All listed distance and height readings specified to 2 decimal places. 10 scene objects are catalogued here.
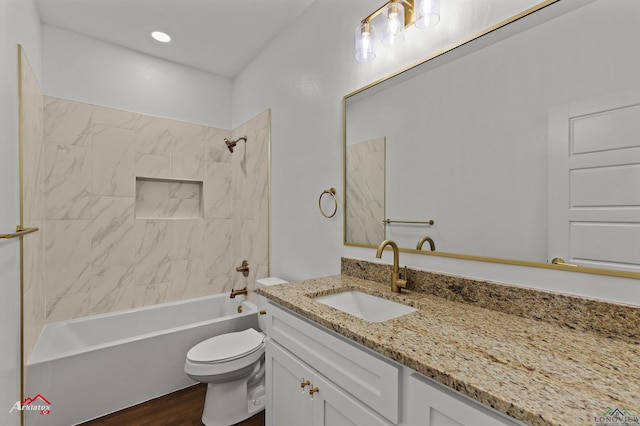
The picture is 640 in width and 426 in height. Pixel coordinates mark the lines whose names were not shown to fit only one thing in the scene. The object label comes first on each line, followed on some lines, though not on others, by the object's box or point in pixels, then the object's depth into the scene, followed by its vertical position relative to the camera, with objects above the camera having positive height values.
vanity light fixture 1.20 +0.86
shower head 2.76 +0.67
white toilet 1.71 -0.99
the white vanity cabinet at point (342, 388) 0.66 -0.51
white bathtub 1.74 -1.00
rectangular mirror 0.82 +0.25
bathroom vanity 0.56 -0.35
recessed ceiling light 2.29 +1.41
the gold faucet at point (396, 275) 1.26 -0.28
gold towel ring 1.75 +0.11
